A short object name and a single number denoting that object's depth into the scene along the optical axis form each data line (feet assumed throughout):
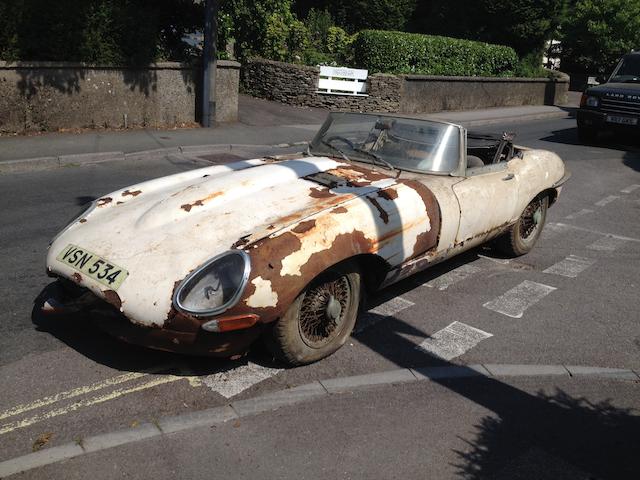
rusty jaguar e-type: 10.69
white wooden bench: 60.03
